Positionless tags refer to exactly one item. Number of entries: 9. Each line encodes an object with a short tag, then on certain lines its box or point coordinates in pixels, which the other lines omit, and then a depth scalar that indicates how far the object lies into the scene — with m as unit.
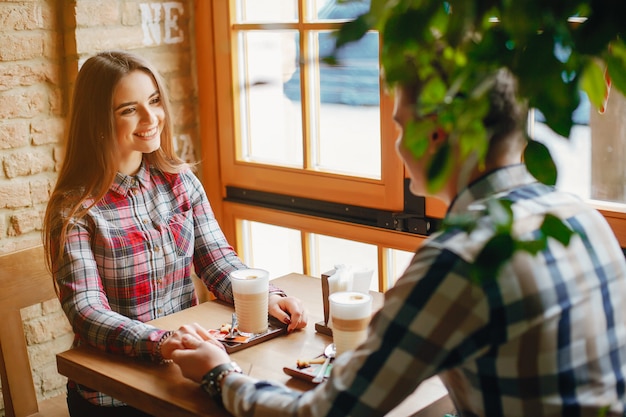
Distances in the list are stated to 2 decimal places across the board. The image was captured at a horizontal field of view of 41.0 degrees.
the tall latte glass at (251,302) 1.83
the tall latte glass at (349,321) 1.64
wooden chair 2.09
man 1.17
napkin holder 1.85
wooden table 1.53
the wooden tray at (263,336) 1.77
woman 1.95
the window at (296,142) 2.56
